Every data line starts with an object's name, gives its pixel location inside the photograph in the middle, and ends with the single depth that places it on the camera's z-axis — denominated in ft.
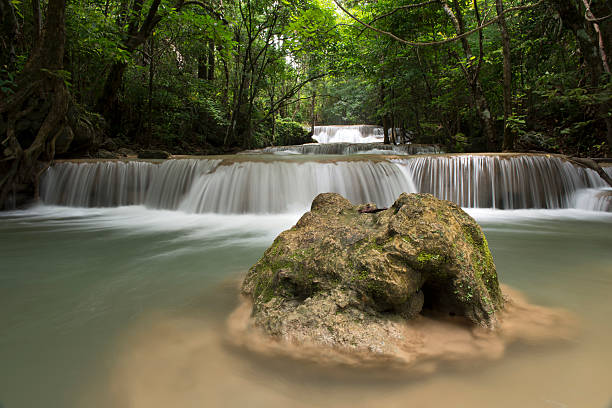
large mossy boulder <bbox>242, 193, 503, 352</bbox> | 5.08
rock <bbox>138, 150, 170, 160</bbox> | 30.22
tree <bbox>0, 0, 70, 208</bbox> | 20.07
